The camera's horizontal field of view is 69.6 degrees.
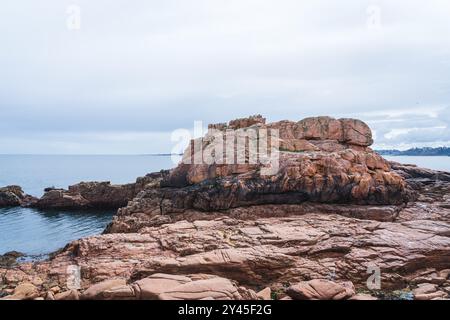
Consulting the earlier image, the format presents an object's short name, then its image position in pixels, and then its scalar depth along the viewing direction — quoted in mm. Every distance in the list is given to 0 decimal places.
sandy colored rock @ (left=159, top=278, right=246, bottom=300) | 13523
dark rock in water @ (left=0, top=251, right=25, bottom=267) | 28520
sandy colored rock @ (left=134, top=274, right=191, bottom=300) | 14008
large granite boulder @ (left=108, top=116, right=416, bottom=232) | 28891
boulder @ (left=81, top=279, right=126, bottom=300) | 14830
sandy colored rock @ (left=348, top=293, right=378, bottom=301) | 13938
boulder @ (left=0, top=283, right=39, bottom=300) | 15270
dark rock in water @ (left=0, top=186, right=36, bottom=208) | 70812
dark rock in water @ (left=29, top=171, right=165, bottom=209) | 67375
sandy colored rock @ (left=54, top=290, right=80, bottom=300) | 15117
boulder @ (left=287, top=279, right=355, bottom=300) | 14367
